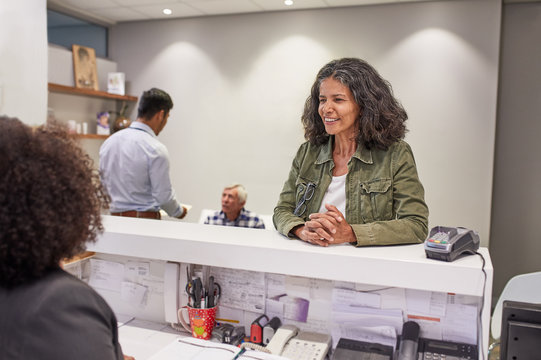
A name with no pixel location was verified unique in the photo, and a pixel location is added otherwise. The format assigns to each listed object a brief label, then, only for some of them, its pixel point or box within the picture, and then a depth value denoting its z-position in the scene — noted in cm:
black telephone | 118
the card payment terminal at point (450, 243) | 116
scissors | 143
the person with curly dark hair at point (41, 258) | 67
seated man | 344
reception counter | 115
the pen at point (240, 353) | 117
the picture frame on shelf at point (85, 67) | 441
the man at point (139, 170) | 305
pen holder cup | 140
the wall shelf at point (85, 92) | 410
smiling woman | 150
